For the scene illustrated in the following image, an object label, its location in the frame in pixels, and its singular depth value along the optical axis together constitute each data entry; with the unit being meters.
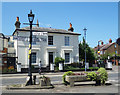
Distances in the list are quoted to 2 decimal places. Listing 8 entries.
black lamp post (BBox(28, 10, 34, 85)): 11.06
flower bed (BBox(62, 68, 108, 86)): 10.89
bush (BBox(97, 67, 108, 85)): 11.32
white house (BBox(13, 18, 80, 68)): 28.19
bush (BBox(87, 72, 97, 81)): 11.15
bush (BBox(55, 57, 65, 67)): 29.22
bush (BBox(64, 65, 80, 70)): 29.34
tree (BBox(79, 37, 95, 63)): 36.56
